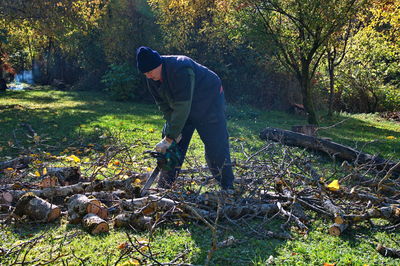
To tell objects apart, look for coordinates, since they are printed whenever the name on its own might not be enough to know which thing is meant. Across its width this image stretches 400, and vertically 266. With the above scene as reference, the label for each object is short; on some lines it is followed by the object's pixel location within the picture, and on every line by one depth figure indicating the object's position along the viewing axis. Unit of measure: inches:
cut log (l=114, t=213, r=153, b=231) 142.0
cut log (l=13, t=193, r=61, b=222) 147.5
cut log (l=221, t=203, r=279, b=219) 150.0
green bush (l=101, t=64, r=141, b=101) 664.4
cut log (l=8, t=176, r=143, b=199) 160.6
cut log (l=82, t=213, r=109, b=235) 138.6
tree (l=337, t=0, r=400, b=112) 592.5
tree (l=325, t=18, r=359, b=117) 433.3
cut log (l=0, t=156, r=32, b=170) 215.9
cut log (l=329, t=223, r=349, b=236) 141.6
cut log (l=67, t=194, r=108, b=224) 144.9
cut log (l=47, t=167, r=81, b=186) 180.2
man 163.8
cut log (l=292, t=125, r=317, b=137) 316.8
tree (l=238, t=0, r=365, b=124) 373.4
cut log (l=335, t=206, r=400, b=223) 145.5
